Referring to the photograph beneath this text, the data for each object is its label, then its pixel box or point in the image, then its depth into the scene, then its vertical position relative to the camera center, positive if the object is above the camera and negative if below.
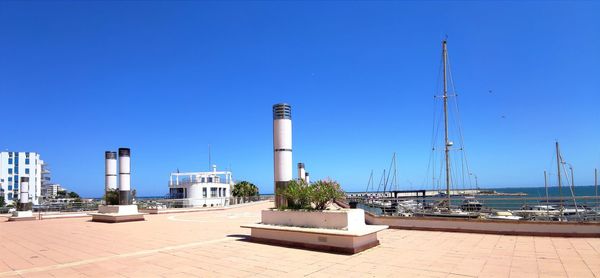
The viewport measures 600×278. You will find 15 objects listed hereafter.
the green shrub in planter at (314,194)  10.34 -0.62
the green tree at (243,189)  55.79 -2.56
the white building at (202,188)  40.88 -1.75
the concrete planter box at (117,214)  18.62 -1.93
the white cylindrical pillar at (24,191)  22.51 -0.84
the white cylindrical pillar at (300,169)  31.45 +0.13
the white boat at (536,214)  11.71 -1.50
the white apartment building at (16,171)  88.12 +1.29
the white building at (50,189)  102.25 -3.83
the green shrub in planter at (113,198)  20.91 -1.24
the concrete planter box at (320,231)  8.98 -1.47
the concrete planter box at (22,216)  21.44 -2.18
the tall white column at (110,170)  22.50 +0.26
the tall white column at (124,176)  19.53 -0.09
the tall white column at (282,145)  11.98 +0.81
